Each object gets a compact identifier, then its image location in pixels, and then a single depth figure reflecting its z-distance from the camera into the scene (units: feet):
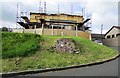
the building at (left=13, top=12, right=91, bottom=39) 47.23
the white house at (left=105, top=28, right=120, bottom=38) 67.43
